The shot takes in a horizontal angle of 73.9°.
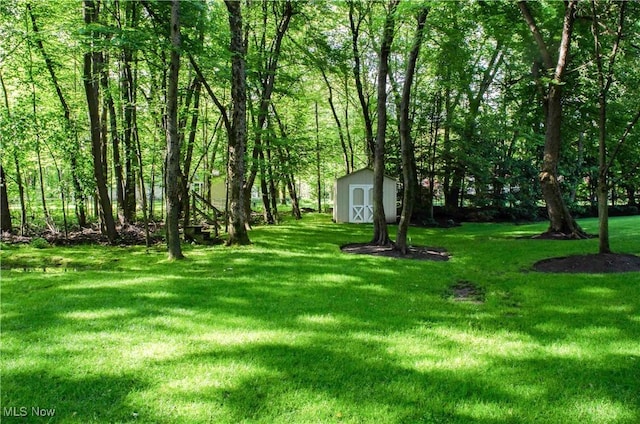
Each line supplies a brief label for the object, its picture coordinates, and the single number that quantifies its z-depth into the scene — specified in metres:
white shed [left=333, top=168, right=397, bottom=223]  20.00
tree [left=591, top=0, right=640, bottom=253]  6.97
